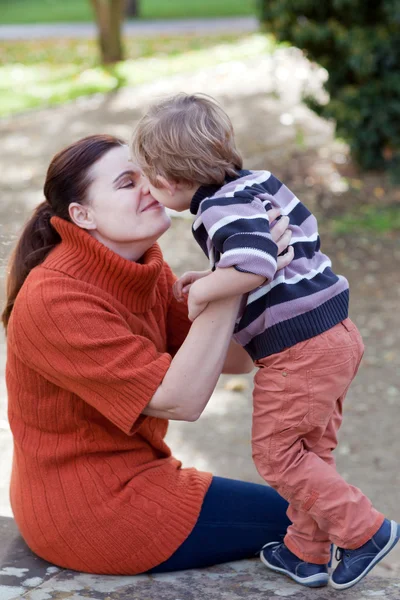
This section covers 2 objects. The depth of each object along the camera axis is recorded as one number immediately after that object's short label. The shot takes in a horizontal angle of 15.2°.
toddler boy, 4.09
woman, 4.20
